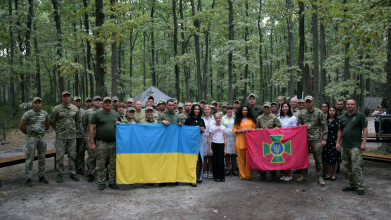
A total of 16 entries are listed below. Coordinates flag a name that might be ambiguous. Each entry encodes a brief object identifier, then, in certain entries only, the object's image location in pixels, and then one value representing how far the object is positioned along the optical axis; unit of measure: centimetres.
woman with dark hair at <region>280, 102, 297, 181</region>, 692
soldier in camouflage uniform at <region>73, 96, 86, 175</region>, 750
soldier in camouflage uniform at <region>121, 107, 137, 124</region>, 671
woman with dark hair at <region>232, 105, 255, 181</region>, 700
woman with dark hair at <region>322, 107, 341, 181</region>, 676
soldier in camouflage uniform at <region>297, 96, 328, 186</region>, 659
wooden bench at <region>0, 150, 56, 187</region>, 627
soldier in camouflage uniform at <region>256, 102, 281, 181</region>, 689
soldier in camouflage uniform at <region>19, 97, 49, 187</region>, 615
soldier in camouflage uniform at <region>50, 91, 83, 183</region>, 676
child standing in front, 684
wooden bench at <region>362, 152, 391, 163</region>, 679
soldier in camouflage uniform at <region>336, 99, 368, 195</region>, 565
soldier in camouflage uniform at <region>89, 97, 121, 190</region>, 612
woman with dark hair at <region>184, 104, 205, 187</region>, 673
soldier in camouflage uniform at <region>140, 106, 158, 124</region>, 677
